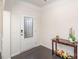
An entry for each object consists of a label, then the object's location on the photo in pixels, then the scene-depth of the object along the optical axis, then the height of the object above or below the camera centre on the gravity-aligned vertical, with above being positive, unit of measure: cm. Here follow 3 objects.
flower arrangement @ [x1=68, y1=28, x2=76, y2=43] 176 -34
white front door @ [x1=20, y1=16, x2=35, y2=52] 237 -32
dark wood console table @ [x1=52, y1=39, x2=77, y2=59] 165 -60
